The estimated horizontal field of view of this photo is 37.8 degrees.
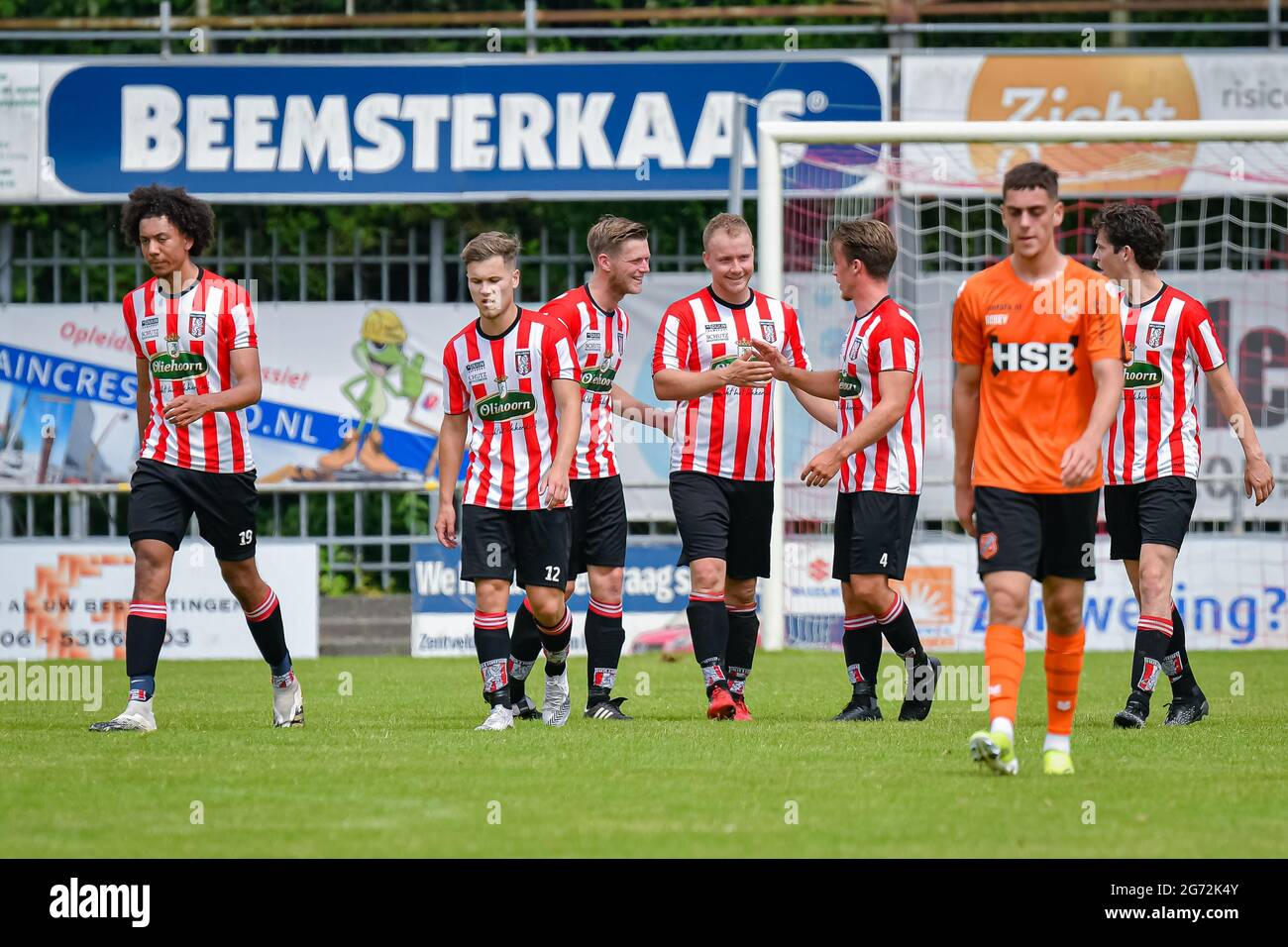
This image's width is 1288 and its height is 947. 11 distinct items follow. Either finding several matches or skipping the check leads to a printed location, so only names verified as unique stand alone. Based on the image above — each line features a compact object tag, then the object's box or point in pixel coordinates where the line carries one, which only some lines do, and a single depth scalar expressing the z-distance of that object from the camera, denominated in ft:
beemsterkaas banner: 55.16
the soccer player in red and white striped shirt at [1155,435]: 27.27
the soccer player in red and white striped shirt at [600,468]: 28.30
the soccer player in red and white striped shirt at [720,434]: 27.37
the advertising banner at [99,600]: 49.37
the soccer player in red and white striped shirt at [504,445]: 25.59
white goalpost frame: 40.34
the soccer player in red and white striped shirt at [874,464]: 27.09
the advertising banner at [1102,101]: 53.83
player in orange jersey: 20.42
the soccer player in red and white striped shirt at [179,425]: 26.02
